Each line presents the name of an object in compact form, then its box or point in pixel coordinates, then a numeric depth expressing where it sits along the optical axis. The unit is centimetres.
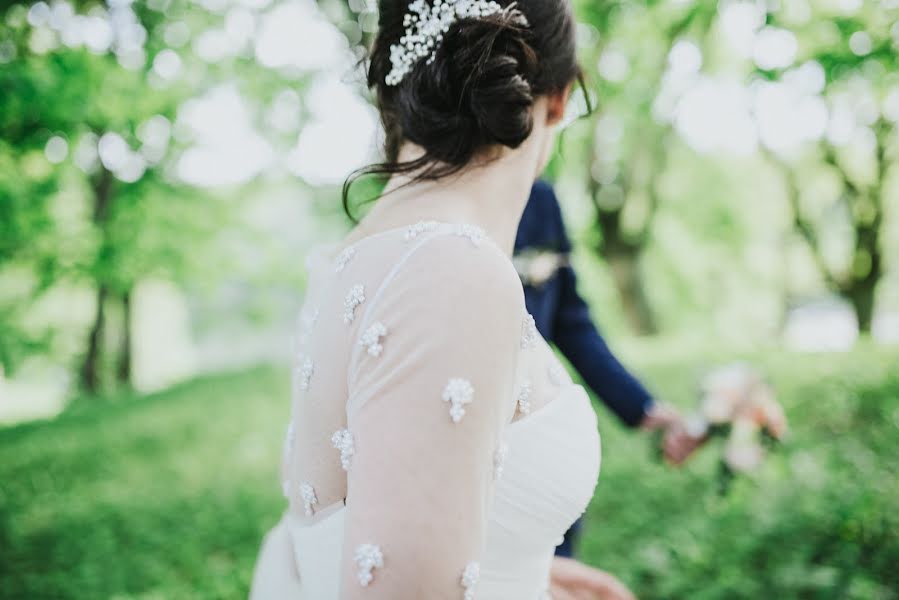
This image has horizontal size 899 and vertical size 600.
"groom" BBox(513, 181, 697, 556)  286
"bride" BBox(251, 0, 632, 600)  109
